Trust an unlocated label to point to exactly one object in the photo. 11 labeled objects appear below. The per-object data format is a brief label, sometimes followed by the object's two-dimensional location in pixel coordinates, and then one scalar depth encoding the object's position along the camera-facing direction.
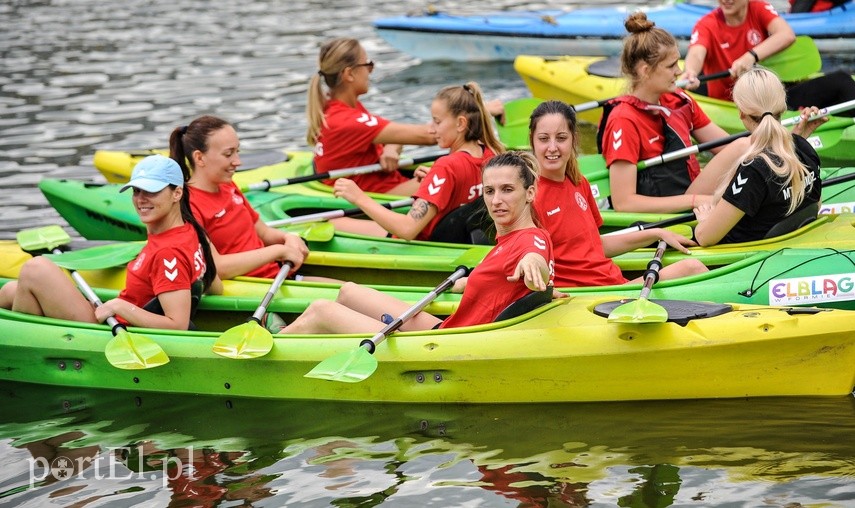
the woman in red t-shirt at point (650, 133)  13.67
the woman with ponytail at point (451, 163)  12.83
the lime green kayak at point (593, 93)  17.06
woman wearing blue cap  11.37
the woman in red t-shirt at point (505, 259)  10.26
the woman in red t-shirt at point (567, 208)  11.35
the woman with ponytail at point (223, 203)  12.45
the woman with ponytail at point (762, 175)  11.52
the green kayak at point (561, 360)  10.49
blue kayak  24.37
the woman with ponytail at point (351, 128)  15.26
